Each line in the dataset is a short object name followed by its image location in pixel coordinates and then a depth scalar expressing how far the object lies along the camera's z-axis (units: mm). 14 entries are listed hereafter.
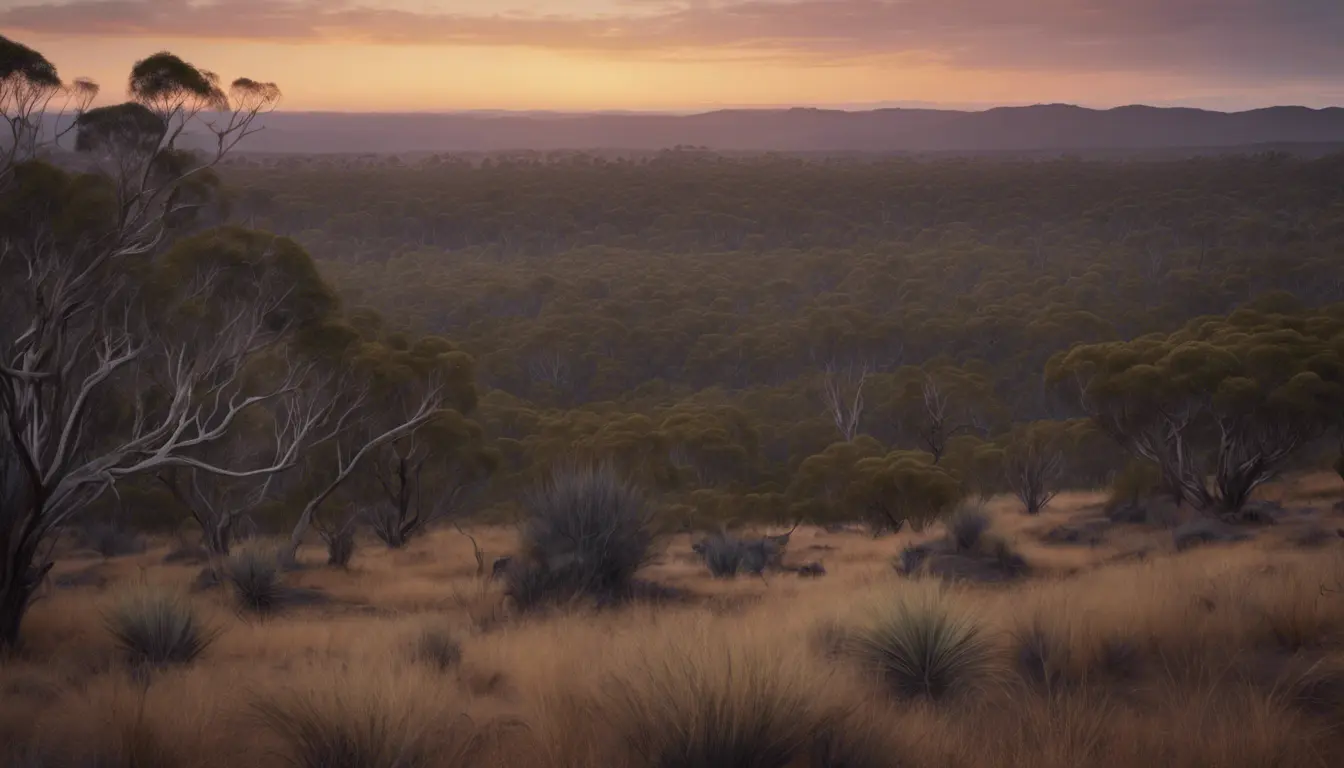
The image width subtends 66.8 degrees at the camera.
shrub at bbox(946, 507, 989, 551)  17375
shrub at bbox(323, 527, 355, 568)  21828
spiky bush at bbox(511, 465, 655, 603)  12227
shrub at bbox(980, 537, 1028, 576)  16109
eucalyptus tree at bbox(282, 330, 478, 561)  22953
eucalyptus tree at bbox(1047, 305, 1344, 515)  21188
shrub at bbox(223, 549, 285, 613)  14633
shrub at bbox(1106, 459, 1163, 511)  27203
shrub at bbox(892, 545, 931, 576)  15964
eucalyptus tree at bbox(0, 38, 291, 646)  10055
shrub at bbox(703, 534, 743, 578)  17234
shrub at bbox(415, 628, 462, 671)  7184
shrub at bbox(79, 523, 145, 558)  26031
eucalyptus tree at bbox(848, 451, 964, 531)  28859
